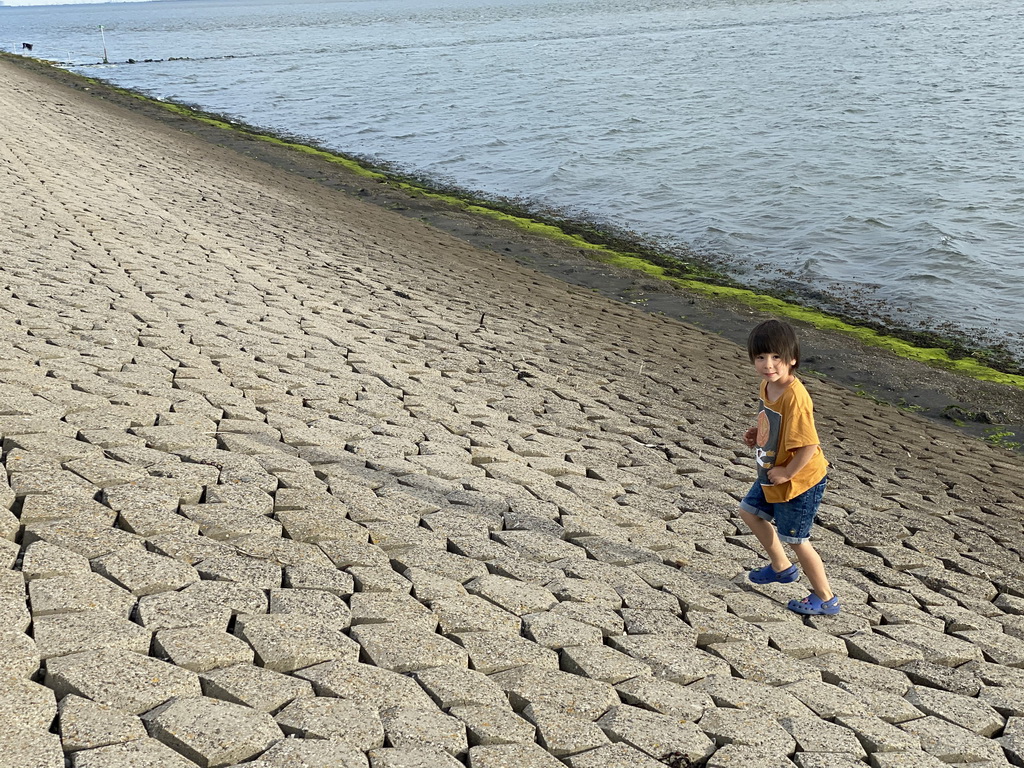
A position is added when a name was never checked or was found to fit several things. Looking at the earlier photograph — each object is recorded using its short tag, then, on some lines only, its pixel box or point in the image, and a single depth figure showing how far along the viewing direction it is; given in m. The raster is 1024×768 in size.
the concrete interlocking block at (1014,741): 3.64
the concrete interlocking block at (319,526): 4.49
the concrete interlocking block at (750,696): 3.66
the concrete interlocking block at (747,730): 3.42
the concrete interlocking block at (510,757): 3.12
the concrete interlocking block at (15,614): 3.35
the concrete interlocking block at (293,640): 3.46
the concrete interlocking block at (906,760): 3.46
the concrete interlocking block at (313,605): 3.80
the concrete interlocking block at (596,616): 4.14
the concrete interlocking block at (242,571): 3.95
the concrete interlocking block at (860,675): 4.04
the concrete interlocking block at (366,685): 3.32
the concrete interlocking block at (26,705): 2.87
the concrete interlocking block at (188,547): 4.04
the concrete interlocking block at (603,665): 3.76
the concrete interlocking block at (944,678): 4.13
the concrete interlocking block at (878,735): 3.55
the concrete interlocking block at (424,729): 3.14
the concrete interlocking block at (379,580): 4.12
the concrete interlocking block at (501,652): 3.71
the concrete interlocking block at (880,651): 4.29
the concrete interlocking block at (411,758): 3.02
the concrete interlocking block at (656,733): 3.31
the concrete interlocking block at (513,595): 4.18
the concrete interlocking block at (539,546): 4.75
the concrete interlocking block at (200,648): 3.34
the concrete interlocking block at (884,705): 3.79
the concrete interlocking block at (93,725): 2.85
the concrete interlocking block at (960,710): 3.81
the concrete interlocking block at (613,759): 3.20
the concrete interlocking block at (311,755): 2.93
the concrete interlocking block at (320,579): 4.02
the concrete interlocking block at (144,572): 3.75
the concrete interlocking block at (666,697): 3.56
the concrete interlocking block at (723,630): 4.23
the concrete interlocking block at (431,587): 4.12
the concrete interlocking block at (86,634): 3.28
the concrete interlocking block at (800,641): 4.25
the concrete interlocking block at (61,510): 4.12
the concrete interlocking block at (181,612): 3.53
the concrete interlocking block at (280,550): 4.20
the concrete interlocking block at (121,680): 3.07
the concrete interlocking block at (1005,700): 3.97
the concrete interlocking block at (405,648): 3.60
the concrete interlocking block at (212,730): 2.90
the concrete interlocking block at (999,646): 4.48
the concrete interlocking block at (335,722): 3.08
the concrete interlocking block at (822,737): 3.47
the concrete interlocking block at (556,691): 3.49
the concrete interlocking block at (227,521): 4.36
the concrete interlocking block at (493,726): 3.24
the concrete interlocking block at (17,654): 3.11
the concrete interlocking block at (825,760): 3.38
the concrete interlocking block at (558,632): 3.94
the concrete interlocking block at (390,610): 3.87
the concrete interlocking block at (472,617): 3.93
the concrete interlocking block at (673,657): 3.86
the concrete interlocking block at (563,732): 3.25
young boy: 4.26
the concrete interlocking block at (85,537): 3.94
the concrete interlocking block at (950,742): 3.58
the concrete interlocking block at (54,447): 4.71
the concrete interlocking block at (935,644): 4.39
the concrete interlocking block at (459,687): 3.41
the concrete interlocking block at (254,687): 3.19
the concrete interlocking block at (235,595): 3.74
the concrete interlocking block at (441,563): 4.40
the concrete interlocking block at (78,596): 3.50
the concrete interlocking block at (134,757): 2.77
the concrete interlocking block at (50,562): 3.69
